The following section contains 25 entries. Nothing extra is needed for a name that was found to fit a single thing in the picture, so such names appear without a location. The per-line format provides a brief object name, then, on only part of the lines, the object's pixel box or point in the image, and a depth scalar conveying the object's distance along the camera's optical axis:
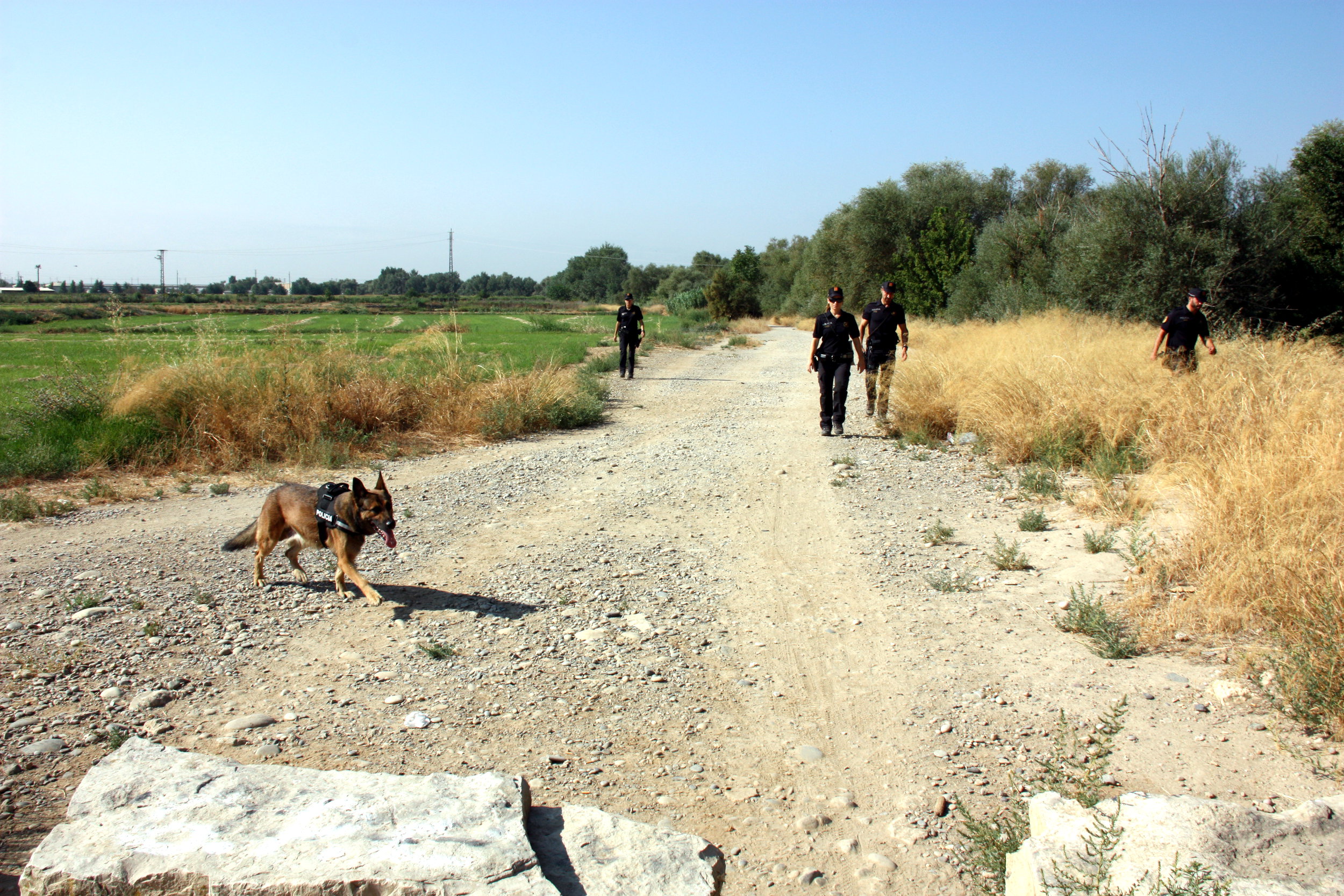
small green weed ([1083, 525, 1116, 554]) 6.29
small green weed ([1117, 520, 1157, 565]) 5.52
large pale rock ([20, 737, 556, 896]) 2.71
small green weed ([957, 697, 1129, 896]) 3.05
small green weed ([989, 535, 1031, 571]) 6.28
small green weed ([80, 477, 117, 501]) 8.99
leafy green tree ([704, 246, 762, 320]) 65.88
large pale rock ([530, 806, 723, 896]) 2.90
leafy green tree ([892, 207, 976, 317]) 34.94
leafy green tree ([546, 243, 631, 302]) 149.50
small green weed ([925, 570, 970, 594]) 5.90
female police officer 11.67
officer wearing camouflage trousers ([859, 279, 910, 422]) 12.35
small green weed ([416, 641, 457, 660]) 4.83
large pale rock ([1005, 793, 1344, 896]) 2.60
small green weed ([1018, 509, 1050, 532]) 7.14
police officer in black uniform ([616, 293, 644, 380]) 20.11
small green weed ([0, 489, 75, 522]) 8.02
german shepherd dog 5.43
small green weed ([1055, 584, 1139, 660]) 4.71
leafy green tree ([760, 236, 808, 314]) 76.06
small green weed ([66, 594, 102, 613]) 5.44
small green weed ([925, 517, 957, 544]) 7.05
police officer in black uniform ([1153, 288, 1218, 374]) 10.88
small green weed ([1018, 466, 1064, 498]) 8.09
